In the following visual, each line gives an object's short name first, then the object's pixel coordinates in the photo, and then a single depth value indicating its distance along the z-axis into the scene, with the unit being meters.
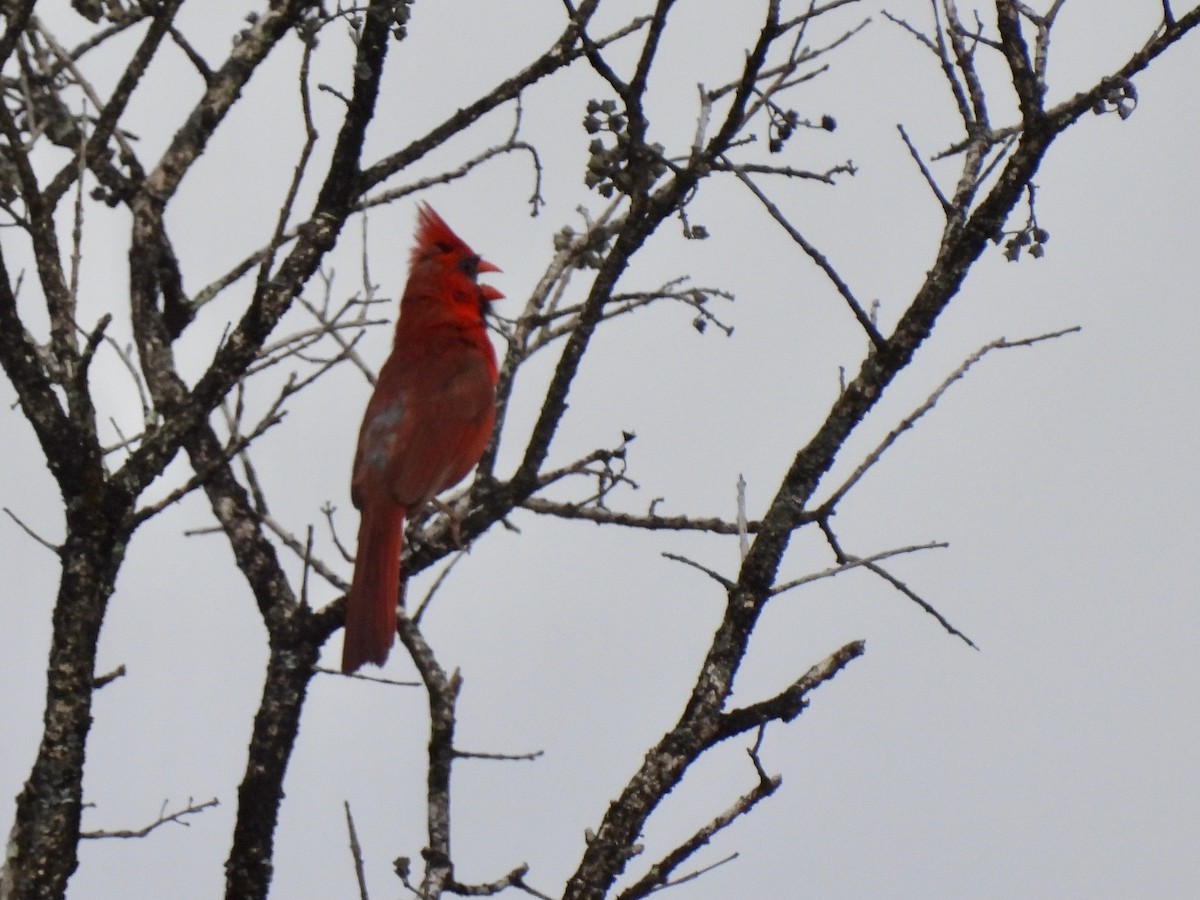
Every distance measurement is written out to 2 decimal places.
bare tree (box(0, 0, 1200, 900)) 6.93
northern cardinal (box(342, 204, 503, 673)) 9.37
